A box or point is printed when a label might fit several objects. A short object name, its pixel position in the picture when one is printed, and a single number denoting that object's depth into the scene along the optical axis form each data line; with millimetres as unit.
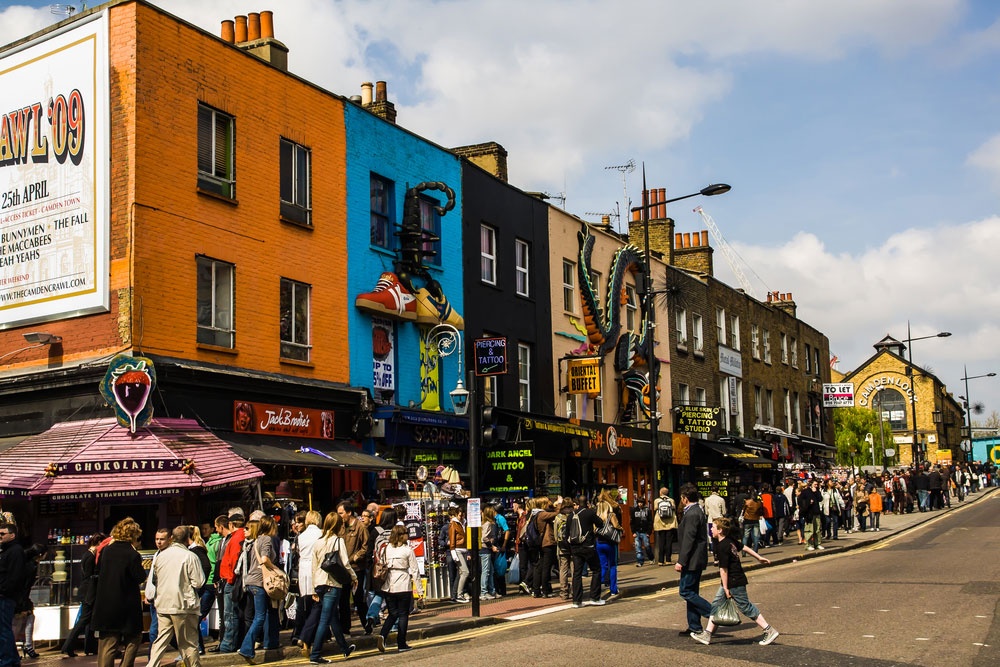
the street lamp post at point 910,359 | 54812
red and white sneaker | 22422
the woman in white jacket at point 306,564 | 13477
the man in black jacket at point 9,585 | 12422
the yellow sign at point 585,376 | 30281
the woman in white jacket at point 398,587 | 13547
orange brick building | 17750
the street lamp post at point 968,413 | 72031
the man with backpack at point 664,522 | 24328
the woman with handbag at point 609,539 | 18609
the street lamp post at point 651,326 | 25559
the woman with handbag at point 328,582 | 13086
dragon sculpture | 32375
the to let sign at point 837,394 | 55412
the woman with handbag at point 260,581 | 13344
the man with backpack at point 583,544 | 17828
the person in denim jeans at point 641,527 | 25250
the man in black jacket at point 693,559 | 13273
